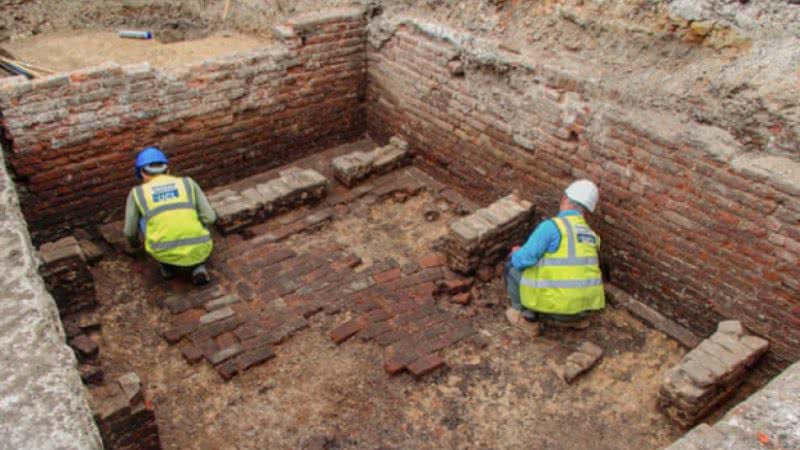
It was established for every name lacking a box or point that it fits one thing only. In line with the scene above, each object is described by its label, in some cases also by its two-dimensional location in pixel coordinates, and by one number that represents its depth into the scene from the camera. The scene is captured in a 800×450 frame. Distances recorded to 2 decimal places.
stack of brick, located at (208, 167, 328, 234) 6.46
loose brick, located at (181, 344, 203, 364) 5.15
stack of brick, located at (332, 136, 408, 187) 7.12
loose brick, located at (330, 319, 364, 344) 5.35
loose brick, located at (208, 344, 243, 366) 5.11
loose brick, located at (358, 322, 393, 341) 5.39
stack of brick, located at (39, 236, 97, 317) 5.31
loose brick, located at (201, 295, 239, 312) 5.63
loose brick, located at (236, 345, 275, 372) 5.10
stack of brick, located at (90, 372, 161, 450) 4.13
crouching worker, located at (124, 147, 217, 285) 5.58
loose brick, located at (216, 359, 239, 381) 5.01
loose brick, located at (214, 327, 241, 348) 5.27
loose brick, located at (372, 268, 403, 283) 5.99
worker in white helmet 5.17
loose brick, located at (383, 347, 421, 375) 5.07
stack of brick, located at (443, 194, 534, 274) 5.85
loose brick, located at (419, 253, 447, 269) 6.16
